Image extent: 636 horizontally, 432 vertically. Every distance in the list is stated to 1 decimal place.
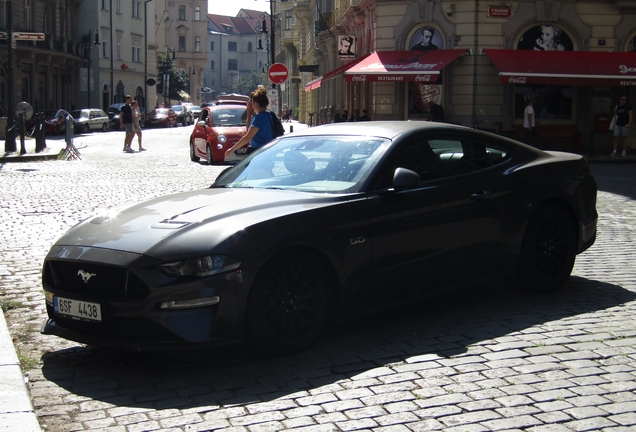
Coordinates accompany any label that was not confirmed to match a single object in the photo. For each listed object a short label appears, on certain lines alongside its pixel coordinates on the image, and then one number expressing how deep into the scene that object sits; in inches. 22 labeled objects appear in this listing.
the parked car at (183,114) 2896.2
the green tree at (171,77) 3663.6
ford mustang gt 203.9
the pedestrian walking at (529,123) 1071.6
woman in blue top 452.4
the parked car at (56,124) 1855.3
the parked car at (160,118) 2561.5
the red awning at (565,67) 1095.6
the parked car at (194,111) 3152.1
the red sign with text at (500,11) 1149.7
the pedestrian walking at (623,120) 1034.7
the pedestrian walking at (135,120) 1208.8
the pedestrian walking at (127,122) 1187.9
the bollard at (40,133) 1085.6
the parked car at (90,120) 2009.1
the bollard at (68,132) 1029.2
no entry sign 1089.4
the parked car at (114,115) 2294.5
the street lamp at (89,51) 2573.8
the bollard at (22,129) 1036.5
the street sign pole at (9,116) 1024.2
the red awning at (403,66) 1130.7
